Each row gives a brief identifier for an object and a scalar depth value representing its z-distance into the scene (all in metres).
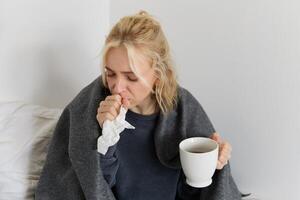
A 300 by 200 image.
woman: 1.03
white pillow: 1.15
